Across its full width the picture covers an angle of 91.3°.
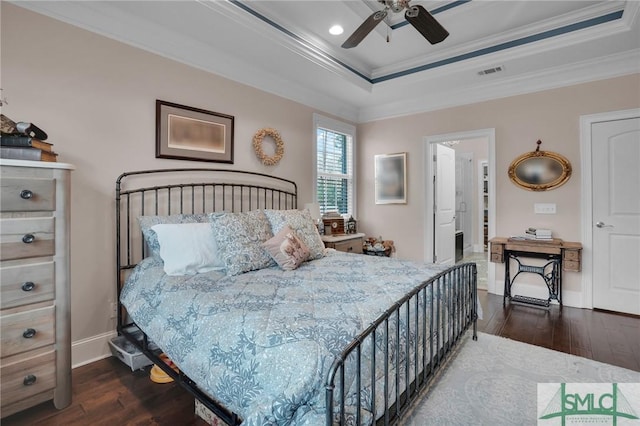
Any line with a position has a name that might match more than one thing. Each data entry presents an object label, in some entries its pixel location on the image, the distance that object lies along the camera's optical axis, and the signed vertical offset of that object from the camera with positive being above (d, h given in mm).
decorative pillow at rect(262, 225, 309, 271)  2434 -289
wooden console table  3465 -517
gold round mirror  3695 +529
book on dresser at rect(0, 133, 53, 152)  1737 +408
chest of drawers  1646 -395
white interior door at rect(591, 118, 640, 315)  3330 -4
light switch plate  3777 +68
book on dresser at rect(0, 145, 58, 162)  1723 +340
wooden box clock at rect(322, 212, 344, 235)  4359 -138
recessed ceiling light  3182 +1901
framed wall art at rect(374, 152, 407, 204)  4922 +567
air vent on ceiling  3623 +1699
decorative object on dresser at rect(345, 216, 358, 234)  4898 -197
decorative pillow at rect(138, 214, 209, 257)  2385 -63
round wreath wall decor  3656 +808
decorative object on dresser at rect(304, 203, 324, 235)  3973 +43
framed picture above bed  2852 +785
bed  1159 -481
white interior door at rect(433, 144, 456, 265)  4824 +127
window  4656 +756
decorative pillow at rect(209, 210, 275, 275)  2301 -213
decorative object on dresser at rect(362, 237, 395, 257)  4699 -510
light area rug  1777 -1133
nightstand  4025 -382
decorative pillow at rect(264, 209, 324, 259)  2828 -117
